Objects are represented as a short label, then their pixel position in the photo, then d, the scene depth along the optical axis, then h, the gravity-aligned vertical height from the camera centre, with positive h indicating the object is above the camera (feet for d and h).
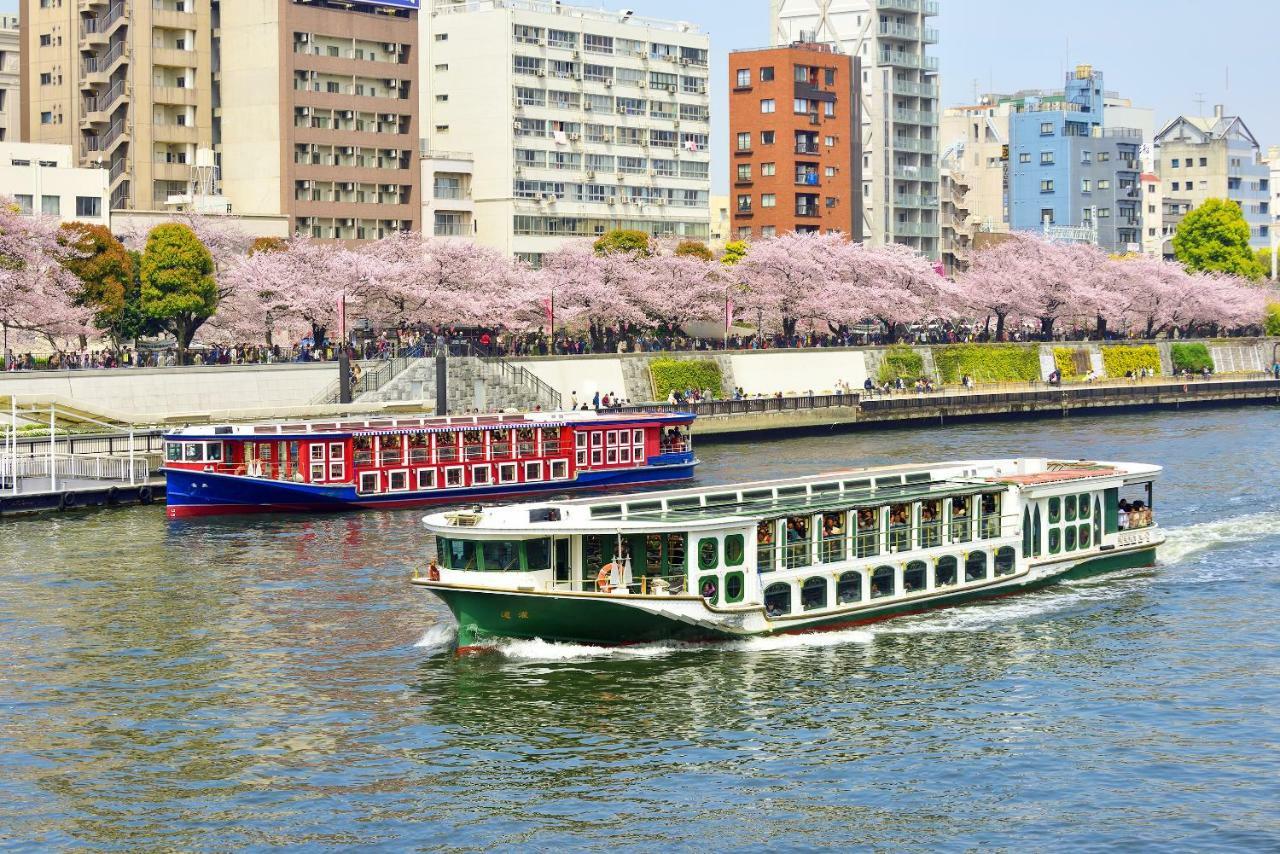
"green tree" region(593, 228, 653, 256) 450.71 +37.97
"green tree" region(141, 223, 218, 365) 352.49 +23.24
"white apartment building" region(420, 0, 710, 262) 507.30 +80.67
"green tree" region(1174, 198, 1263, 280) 609.42 +49.65
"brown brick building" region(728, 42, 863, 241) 578.66 +82.78
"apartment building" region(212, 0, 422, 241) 465.06 +76.16
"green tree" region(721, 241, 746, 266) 506.07 +39.39
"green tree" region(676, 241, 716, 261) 477.36 +38.08
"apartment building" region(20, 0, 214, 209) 452.76 +81.51
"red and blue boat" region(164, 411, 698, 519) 251.19 -10.39
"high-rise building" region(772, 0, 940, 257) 625.82 +105.52
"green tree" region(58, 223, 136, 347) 346.74 +25.48
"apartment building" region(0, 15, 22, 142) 526.98 +90.09
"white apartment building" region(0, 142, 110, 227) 396.16 +48.23
